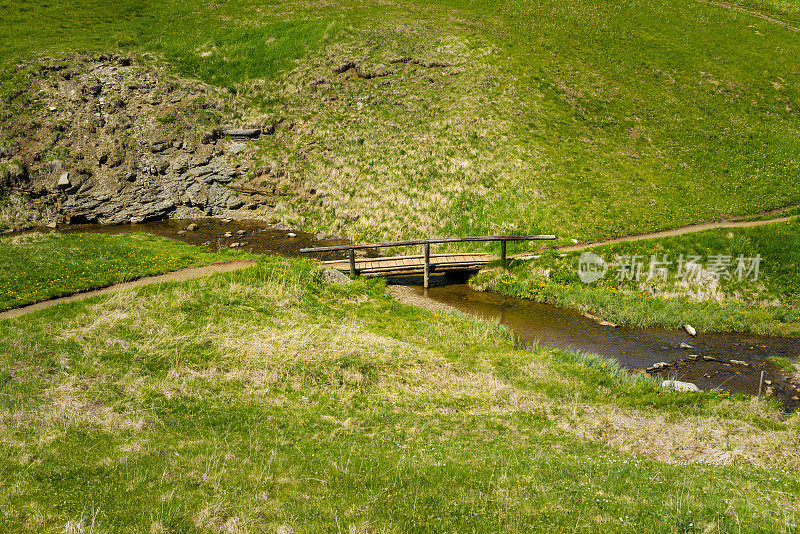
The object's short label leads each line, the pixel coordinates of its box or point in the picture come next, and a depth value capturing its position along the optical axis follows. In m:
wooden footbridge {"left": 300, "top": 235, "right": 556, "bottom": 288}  30.45
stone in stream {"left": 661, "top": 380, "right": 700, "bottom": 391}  17.45
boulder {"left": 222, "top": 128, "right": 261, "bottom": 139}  46.81
